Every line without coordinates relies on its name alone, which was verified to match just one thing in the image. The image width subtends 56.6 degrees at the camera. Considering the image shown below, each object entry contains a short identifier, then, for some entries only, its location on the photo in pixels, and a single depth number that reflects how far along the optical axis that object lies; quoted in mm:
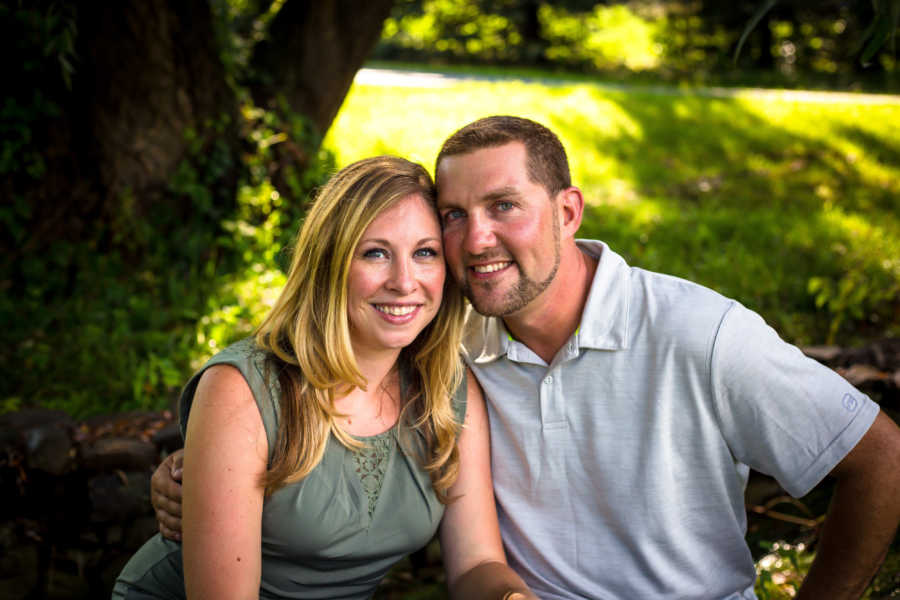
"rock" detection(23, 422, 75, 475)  3520
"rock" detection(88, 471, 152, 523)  3562
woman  2166
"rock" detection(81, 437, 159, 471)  3572
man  2258
